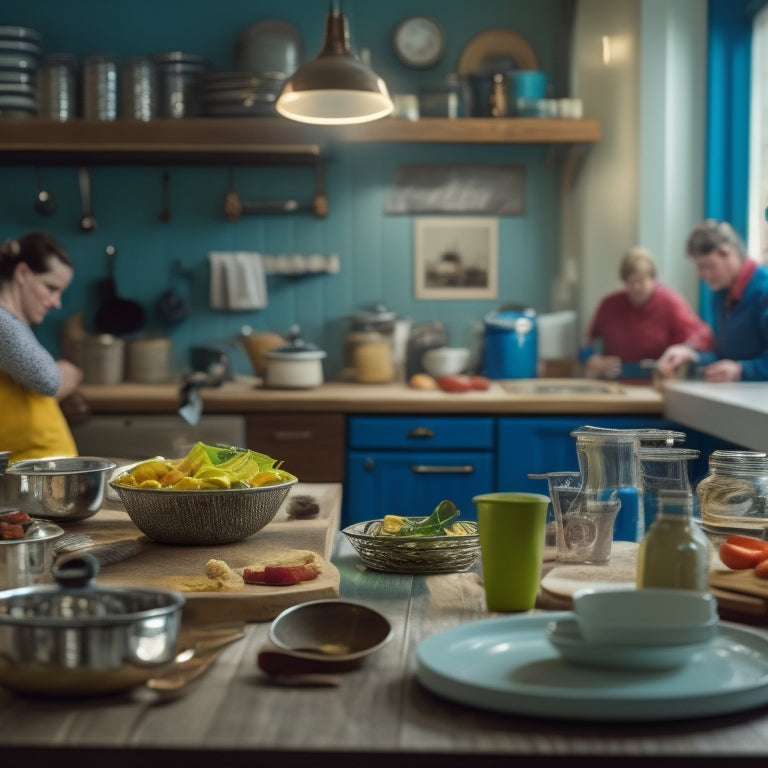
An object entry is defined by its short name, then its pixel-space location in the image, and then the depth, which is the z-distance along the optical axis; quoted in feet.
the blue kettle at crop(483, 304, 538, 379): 14.66
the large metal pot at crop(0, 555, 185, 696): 3.16
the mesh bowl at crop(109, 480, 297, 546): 5.16
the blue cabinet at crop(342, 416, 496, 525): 12.94
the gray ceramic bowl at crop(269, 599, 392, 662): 3.75
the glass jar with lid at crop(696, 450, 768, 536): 5.34
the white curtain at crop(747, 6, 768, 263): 14.08
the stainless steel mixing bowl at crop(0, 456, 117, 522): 5.74
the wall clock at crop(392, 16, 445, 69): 15.55
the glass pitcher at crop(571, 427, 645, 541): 4.87
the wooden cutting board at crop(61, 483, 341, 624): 4.25
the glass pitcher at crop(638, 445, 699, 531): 5.09
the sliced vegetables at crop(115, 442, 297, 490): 5.27
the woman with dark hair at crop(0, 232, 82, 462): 9.16
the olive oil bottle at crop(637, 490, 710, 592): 3.68
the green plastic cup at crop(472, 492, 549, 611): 4.13
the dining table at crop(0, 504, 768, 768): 2.85
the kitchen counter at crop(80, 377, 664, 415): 12.78
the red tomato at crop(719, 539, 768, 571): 4.54
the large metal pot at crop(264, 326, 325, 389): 13.69
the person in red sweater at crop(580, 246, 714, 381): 14.06
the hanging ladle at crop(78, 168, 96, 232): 15.61
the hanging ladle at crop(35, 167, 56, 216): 15.61
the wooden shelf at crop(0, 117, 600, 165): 14.32
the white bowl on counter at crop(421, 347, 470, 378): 14.62
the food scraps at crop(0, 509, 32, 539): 4.42
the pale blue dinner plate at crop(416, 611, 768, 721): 3.02
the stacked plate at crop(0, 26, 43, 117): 14.51
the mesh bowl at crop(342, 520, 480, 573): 4.94
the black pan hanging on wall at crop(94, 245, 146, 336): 15.62
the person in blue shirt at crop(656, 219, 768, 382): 12.75
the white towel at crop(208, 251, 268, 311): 15.46
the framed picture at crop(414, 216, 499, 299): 15.81
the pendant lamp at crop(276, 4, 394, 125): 8.96
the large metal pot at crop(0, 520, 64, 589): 4.27
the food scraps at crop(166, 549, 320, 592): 4.38
